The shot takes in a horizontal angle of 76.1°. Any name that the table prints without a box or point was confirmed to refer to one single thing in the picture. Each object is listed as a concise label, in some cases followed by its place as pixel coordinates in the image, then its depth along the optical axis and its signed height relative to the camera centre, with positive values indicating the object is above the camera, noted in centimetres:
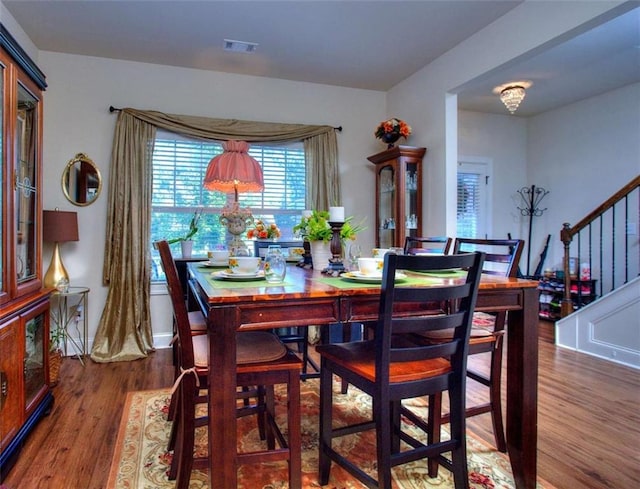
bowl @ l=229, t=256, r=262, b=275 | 174 -10
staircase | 338 -48
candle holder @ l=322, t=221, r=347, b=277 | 197 -5
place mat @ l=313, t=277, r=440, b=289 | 153 -17
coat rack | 575 +56
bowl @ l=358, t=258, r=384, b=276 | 171 -11
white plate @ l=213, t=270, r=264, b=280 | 169 -15
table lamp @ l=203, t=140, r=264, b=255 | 274 +45
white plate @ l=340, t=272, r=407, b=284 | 162 -15
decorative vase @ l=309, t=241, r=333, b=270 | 215 -7
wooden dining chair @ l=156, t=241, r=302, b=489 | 150 -52
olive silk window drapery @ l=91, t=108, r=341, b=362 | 370 +3
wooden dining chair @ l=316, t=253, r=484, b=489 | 132 -45
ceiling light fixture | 447 +160
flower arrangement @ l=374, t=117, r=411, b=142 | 401 +111
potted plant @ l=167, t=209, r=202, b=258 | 360 +2
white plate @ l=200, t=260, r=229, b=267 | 228 -13
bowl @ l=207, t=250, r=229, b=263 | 232 -9
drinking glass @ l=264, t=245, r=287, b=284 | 166 -10
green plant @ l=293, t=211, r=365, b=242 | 203 +6
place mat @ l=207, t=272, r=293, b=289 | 152 -17
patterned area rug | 176 -104
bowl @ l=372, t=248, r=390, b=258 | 211 -6
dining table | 133 -27
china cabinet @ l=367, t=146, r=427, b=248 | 402 +50
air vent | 348 +169
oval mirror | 370 +54
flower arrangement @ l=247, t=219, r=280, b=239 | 344 +6
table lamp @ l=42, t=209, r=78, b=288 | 331 +4
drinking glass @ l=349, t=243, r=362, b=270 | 207 -7
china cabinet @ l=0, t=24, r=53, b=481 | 192 -11
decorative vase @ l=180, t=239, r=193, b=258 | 360 -7
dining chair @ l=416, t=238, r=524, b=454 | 186 -47
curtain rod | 375 +120
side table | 362 -70
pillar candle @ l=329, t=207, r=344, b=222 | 193 +13
